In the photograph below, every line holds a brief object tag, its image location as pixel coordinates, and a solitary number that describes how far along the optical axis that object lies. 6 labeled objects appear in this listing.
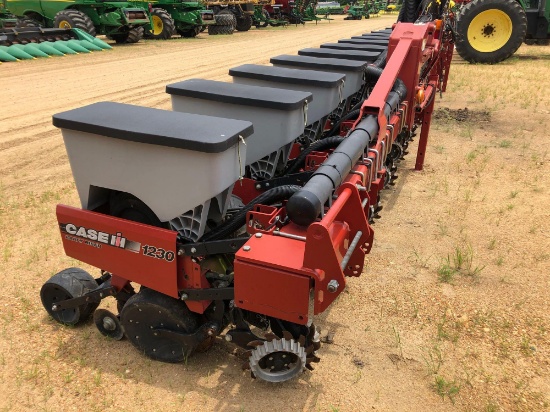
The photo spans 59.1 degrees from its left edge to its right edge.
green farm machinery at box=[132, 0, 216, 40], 17.22
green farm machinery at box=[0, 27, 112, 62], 12.07
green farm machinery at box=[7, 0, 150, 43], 14.62
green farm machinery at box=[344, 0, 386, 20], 36.34
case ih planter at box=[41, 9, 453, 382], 2.07
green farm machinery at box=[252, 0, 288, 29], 25.98
